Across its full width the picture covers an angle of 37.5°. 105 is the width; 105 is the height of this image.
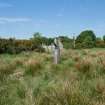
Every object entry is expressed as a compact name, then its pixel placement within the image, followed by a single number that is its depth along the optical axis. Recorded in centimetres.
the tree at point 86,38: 2718
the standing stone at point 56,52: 586
